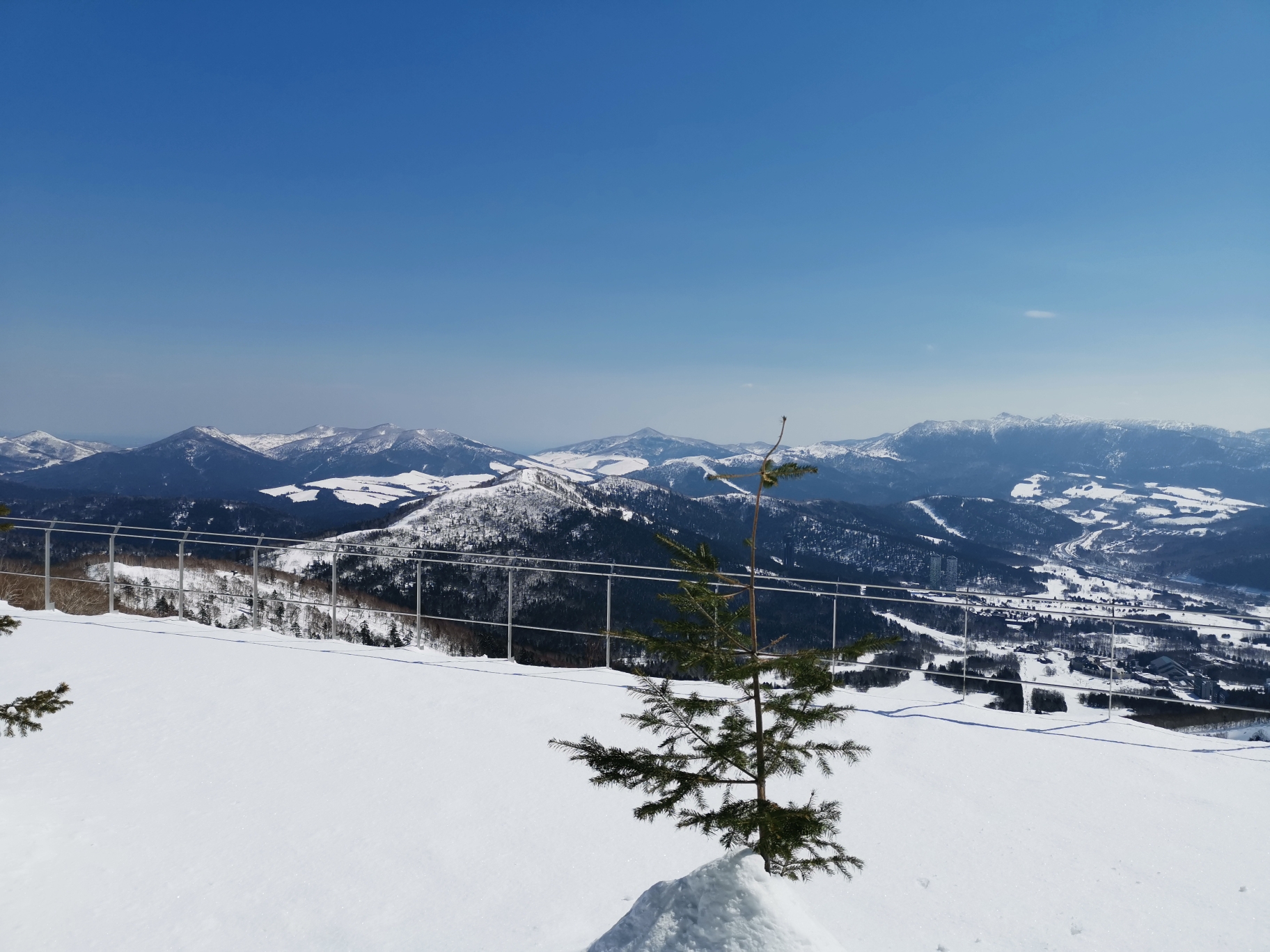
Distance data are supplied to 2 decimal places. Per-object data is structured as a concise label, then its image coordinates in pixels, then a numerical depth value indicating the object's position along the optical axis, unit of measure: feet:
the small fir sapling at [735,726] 10.21
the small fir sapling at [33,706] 11.87
